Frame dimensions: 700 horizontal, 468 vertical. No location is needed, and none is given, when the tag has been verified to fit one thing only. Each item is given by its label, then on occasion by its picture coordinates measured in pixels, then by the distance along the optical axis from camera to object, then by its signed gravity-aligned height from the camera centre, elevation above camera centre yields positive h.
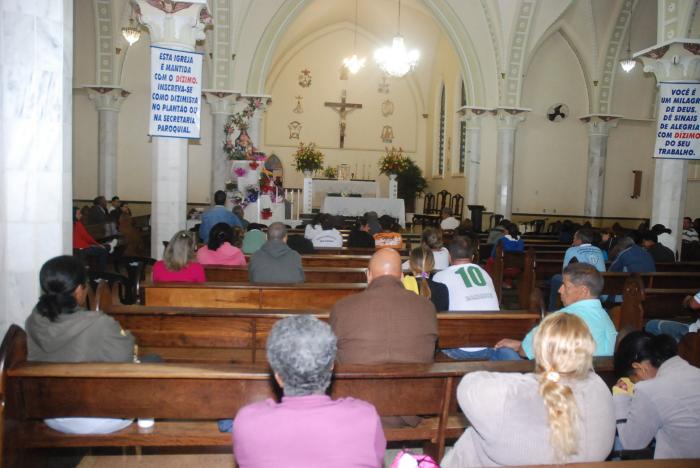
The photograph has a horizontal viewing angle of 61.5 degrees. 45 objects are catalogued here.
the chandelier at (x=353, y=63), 18.79 +4.24
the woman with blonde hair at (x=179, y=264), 5.10 -0.66
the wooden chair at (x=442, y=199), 21.31 -0.08
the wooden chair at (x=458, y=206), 19.85 -0.27
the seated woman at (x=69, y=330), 2.86 -0.71
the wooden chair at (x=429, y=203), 22.57 -0.24
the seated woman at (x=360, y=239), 8.94 -0.67
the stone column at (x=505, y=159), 17.30 +1.19
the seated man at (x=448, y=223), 13.76 -0.60
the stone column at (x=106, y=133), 16.20 +1.46
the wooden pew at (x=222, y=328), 3.89 -0.94
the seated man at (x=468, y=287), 4.55 -0.69
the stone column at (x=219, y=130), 16.08 +1.63
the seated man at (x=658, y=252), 8.40 -0.68
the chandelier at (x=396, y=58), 14.55 +3.49
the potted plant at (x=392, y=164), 17.75 +0.95
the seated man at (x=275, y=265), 5.32 -0.66
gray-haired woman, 1.74 -0.68
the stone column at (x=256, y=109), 16.52 +2.35
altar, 17.20 -0.34
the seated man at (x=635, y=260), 7.05 -0.68
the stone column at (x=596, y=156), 18.34 +1.45
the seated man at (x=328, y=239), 8.91 -0.69
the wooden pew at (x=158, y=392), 2.56 -0.93
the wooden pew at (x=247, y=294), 4.73 -0.85
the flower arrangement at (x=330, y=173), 20.98 +0.73
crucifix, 24.08 +3.55
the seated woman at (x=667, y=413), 2.52 -0.91
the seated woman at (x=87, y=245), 8.27 -0.86
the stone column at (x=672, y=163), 9.96 +0.75
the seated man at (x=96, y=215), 11.34 -0.58
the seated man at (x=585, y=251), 6.77 -0.57
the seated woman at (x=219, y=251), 6.20 -0.65
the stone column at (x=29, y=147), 4.20 +0.26
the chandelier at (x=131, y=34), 13.20 +3.46
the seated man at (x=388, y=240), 7.71 -0.59
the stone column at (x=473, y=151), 17.95 +1.47
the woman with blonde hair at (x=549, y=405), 2.07 -0.74
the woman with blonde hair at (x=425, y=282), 4.39 -0.66
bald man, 3.07 -0.69
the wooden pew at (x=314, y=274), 6.02 -0.85
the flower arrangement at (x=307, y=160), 16.94 +0.94
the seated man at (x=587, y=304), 3.47 -0.61
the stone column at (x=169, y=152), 8.59 +0.54
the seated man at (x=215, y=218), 8.63 -0.42
